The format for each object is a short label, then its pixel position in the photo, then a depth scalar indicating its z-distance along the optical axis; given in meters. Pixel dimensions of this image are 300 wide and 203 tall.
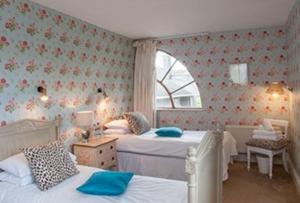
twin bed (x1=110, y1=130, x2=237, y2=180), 3.53
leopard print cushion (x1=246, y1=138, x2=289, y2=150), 3.68
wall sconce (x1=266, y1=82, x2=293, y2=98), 4.07
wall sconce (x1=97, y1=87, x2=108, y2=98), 4.10
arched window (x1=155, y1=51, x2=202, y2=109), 5.13
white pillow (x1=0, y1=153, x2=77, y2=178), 2.24
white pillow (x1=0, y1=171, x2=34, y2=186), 2.22
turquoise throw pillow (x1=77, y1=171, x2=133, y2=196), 1.97
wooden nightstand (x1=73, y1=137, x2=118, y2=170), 3.29
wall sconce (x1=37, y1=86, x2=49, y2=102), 2.98
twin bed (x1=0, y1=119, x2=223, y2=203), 1.60
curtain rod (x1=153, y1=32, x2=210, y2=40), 4.71
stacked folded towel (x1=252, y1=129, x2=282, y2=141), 3.79
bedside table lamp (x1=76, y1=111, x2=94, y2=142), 3.42
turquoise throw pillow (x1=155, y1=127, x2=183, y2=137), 3.87
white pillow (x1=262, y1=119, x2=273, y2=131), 3.98
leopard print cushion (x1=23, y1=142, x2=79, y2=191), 2.16
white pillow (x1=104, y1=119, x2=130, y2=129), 4.13
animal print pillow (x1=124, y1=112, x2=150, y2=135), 4.06
